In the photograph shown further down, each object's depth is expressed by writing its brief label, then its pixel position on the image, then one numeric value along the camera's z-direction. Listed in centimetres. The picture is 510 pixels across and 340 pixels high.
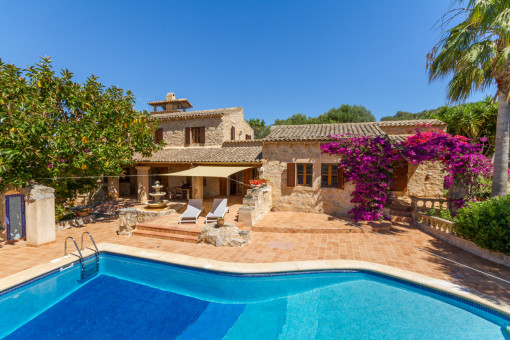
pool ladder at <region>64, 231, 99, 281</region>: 916
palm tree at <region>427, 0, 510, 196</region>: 1017
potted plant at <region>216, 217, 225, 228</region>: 1198
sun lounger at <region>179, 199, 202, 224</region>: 1387
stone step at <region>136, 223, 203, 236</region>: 1229
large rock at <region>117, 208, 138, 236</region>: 1300
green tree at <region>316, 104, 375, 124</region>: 4784
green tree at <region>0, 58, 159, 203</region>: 1041
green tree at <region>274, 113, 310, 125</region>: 5562
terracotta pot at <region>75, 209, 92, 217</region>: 1597
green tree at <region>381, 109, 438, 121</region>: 6382
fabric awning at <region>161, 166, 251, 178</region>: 1544
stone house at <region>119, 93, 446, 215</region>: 1634
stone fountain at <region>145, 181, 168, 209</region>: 1488
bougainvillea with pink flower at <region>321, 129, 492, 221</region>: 1258
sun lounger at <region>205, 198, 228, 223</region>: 1402
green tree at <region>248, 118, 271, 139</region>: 5225
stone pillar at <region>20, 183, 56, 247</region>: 1081
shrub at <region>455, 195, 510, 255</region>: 902
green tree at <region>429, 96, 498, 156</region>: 2291
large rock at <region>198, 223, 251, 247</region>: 1134
